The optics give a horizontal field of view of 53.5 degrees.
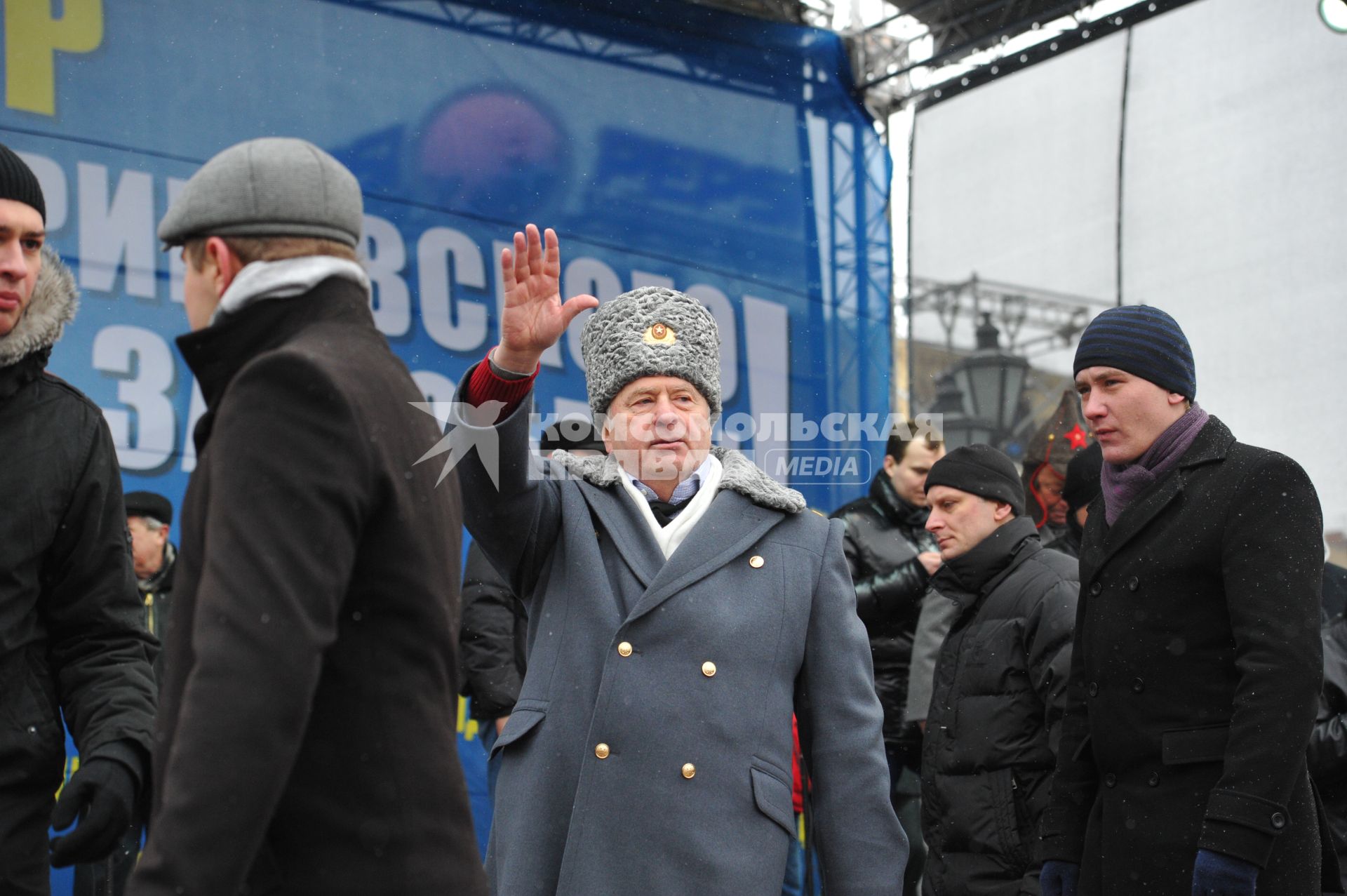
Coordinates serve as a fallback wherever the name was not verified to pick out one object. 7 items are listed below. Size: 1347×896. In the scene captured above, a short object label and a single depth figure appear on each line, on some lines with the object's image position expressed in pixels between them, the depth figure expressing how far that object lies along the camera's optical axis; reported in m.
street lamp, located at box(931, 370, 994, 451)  9.02
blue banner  5.84
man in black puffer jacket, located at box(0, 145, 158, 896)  2.27
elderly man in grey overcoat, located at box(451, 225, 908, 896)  2.47
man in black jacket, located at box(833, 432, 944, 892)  4.95
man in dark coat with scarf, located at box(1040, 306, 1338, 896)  2.65
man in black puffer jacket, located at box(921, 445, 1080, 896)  3.73
